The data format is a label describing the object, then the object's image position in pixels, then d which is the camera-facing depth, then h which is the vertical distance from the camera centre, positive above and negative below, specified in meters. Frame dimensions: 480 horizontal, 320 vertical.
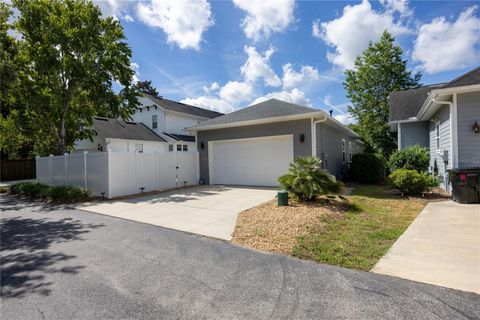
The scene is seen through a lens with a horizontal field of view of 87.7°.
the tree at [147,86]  37.60 +11.44
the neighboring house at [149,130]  17.83 +2.53
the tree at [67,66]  11.89 +4.92
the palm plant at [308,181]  7.17 -0.67
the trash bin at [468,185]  7.17 -0.88
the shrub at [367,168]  13.12 -0.60
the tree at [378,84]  22.64 +7.00
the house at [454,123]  7.81 +1.10
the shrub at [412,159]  10.69 -0.14
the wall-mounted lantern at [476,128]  7.77 +0.83
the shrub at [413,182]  8.48 -0.90
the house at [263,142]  10.91 +0.84
